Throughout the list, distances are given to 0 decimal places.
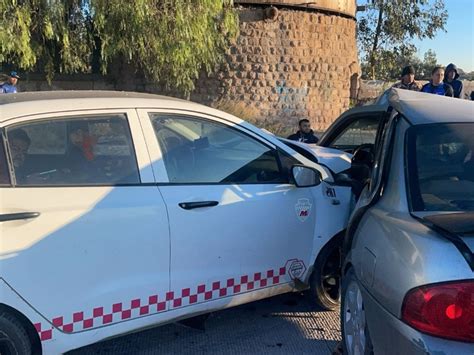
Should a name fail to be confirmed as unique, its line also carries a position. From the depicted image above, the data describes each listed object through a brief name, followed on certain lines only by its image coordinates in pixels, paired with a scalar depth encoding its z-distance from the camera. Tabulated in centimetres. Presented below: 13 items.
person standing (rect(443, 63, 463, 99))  880
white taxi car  291
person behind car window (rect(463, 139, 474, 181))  297
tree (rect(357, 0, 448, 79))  3089
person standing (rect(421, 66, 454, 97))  796
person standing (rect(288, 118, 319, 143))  877
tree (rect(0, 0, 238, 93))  1266
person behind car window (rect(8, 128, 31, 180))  295
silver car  209
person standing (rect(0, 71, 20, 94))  1177
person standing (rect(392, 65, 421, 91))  827
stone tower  1792
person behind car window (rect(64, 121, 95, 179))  318
